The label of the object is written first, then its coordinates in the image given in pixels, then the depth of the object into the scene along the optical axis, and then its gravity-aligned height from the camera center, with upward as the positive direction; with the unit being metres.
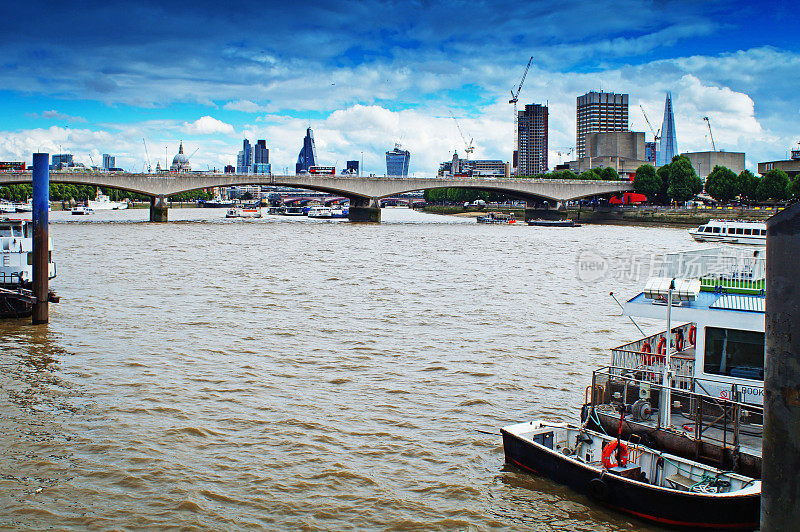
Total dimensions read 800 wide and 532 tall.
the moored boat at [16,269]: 21.97 -1.50
